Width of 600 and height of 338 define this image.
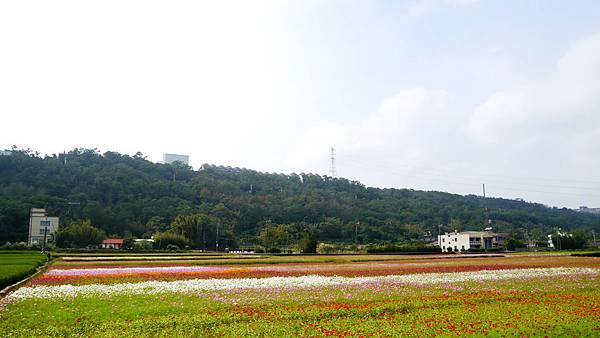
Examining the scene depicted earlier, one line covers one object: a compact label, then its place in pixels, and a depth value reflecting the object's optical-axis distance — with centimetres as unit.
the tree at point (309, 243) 7081
